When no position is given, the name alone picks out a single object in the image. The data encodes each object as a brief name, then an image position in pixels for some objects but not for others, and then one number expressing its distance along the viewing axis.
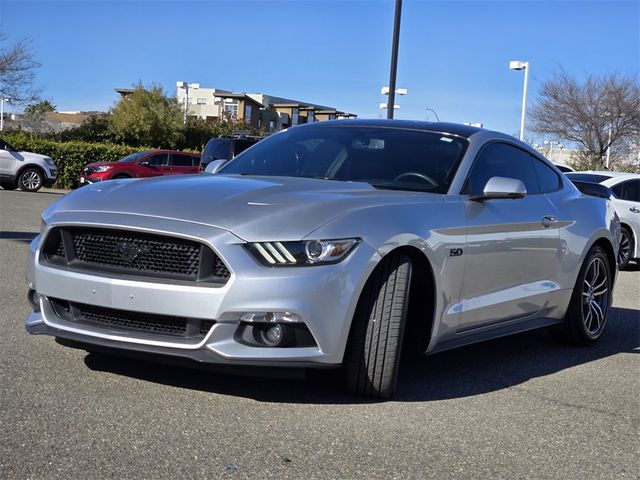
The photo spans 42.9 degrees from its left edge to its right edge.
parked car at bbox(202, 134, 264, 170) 18.38
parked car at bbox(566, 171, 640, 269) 12.40
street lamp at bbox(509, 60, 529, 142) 28.17
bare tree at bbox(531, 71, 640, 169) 35.22
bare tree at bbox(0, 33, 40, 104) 35.47
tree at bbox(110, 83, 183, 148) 46.84
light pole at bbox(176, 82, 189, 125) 49.65
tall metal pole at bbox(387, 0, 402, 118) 16.11
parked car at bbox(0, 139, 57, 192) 23.39
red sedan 23.59
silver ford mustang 3.73
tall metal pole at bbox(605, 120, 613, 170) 35.44
